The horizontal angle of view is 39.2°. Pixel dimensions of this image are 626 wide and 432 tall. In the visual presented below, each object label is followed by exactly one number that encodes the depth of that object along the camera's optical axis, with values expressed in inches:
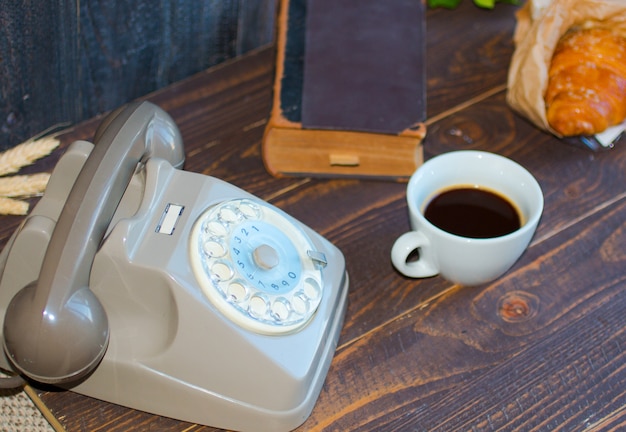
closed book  35.5
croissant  36.7
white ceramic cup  31.1
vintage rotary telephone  25.6
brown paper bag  37.8
